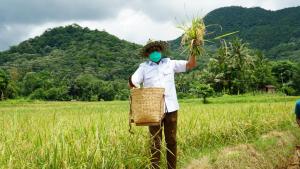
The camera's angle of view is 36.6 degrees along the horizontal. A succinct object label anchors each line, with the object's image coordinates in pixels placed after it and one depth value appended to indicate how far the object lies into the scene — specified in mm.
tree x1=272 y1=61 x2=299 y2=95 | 60344
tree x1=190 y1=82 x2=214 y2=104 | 39769
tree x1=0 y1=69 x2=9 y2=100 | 44625
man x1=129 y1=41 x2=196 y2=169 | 5395
